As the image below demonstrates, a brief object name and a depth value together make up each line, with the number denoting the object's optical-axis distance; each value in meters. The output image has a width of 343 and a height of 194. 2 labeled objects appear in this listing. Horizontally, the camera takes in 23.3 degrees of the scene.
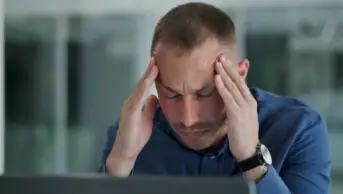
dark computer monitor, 0.88
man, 1.46
